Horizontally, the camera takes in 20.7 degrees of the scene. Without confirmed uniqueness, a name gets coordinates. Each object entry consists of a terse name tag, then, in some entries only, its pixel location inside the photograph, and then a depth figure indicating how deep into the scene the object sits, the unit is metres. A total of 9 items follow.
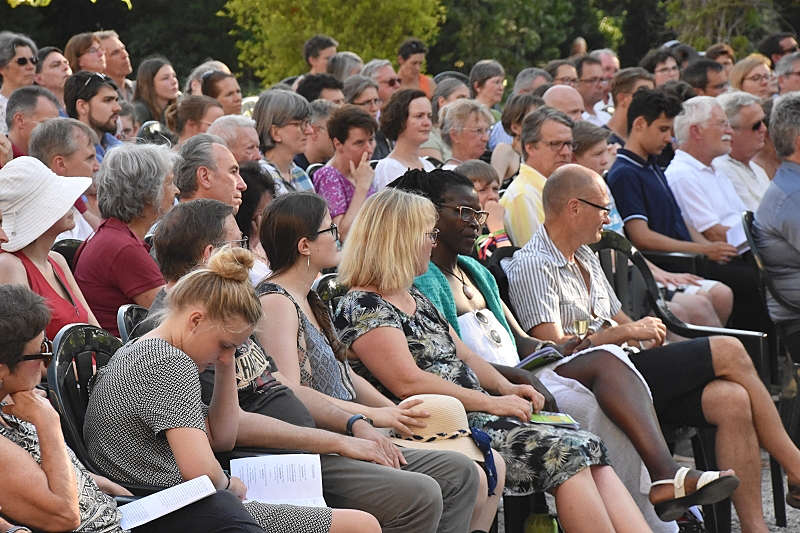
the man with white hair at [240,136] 12.24
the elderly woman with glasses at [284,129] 13.26
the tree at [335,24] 29.44
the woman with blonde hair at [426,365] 8.46
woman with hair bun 6.40
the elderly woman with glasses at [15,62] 15.51
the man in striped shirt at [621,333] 9.92
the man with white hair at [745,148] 15.39
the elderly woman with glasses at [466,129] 15.02
